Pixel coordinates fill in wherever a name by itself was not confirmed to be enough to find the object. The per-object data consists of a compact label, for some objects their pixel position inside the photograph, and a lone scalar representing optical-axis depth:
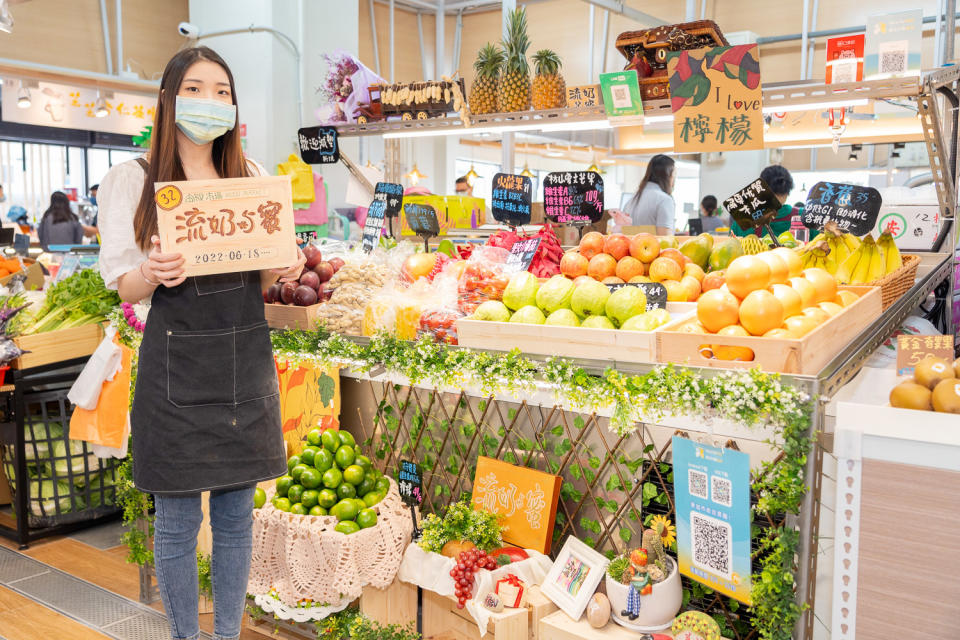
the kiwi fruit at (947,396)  1.57
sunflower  2.09
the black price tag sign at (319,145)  3.99
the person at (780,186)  4.90
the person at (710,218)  8.60
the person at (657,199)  5.88
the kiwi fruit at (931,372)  1.65
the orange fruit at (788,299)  2.09
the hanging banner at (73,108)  8.31
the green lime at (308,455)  2.67
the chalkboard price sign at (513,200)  3.68
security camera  6.61
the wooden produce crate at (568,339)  2.07
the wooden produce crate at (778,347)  1.85
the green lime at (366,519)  2.47
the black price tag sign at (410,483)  2.63
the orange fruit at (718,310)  2.03
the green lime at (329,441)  2.72
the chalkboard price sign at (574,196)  3.46
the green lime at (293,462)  2.71
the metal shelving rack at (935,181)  1.81
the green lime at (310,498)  2.59
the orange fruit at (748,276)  2.13
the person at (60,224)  8.09
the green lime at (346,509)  2.50
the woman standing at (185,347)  2.02
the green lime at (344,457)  2.68
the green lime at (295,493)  2.62
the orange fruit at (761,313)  1.98
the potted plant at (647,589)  2.02
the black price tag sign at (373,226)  3.49
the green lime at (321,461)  2.63
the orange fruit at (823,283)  2.38
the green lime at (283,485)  2.69
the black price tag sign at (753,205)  2.84
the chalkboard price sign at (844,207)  3.08
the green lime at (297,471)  2.65
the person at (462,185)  8.08
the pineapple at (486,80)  3.38
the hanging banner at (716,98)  2.53
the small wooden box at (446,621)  2.40
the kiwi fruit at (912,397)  1.63
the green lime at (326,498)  2.56
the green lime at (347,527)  2.44
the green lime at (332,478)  2.59
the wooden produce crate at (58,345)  3.71
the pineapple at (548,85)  3.24
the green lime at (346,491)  2.60
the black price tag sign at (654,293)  2.37
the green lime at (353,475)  2.62
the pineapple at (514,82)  3.32
